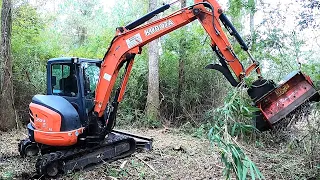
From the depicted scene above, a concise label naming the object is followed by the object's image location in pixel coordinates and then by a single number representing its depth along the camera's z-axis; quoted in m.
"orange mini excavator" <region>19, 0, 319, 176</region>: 3.39
